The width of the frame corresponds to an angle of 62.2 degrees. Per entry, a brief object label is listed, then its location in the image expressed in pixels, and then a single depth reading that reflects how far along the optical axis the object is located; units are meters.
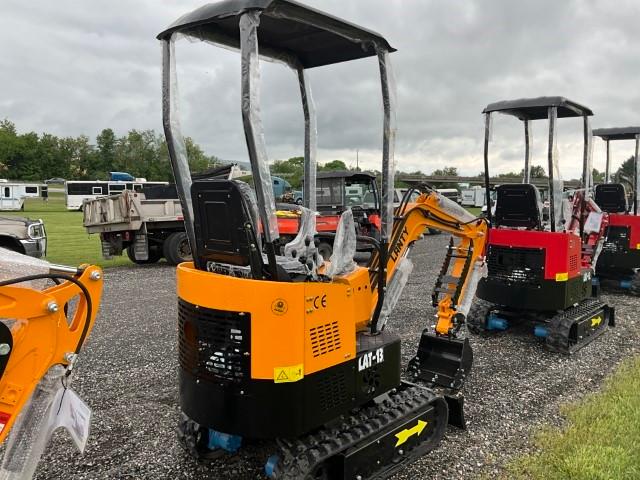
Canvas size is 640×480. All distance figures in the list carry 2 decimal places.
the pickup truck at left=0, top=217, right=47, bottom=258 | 9.84
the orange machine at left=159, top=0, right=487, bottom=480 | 3.10
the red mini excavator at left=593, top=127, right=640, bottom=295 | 9.70
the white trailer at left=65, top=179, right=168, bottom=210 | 42.25
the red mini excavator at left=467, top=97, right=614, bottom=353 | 6.71
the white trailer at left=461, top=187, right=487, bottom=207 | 45.50
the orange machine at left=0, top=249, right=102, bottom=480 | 2.56
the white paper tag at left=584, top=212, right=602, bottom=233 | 8.54
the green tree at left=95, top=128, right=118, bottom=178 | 72.69
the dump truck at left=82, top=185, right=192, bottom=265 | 13.49
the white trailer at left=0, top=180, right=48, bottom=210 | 39.06
